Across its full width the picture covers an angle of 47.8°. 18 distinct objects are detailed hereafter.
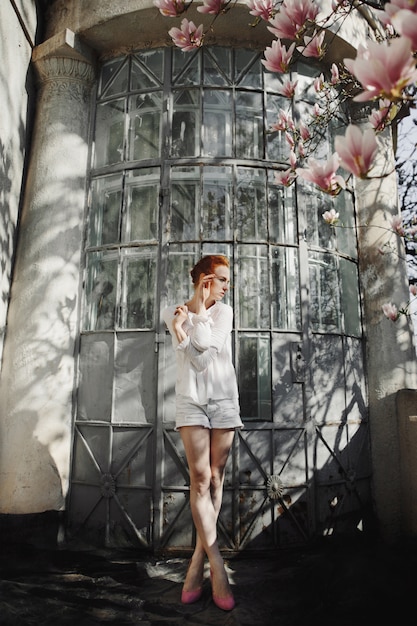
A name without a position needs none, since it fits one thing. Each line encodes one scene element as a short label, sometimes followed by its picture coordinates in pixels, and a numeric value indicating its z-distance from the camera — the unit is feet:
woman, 9.32
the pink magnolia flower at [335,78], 11.05
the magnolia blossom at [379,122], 5.53
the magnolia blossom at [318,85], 10.51
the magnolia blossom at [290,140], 9.58
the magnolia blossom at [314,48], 7.56
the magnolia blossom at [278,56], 6.91
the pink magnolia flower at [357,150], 4.37
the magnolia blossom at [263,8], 7.45
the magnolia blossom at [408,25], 3.74
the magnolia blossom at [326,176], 5.62
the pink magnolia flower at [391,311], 12.82
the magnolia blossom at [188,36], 7.56
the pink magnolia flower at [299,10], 6.23
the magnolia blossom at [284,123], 10.36
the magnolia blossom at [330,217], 8.03
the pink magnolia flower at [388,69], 3.83
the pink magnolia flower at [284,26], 6.34
